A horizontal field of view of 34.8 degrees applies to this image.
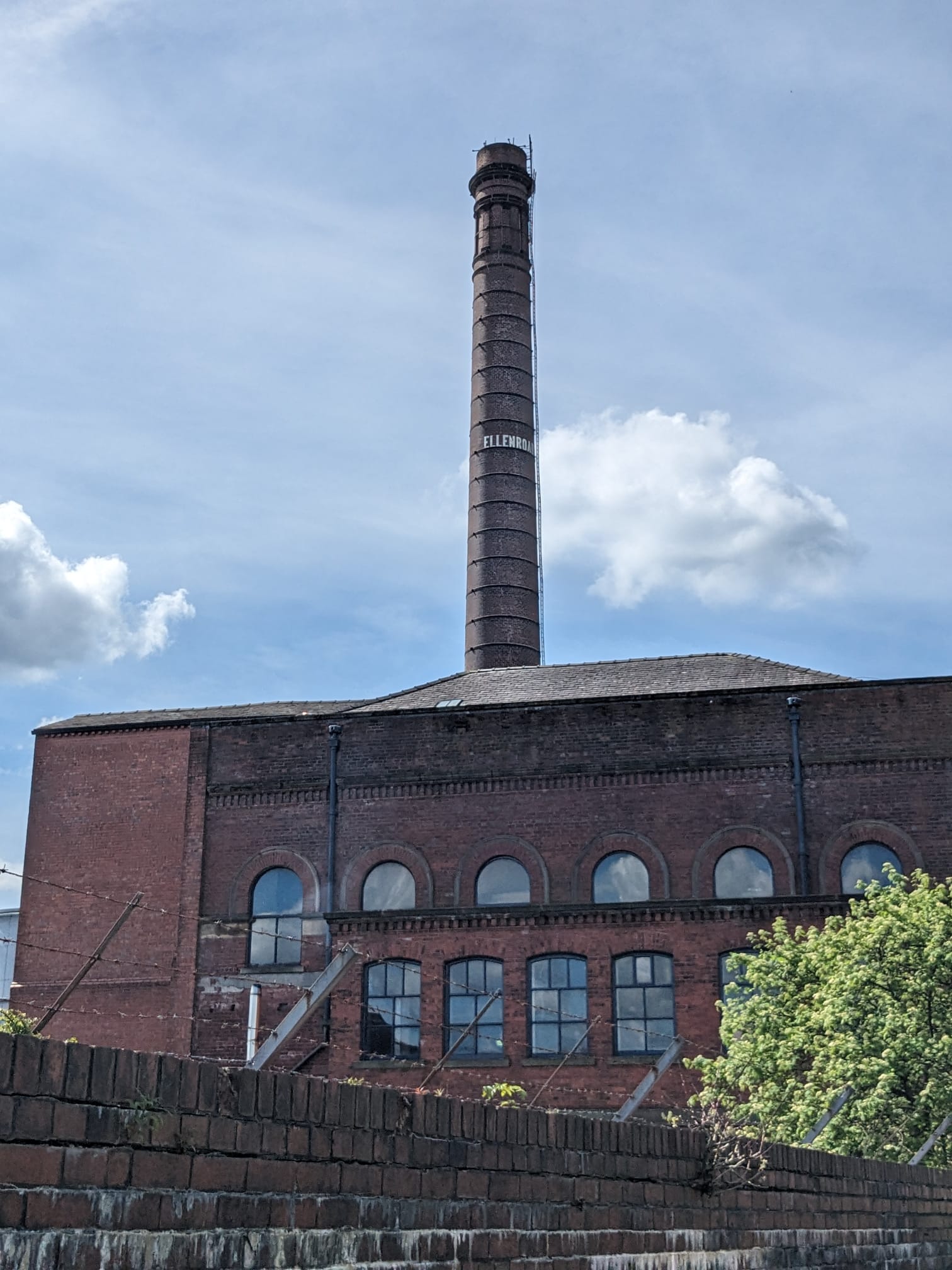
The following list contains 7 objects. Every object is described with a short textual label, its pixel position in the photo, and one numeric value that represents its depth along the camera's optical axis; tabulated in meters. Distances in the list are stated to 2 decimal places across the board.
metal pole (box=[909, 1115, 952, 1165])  14.33
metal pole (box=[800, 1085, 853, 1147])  15.25
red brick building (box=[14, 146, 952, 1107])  25.66
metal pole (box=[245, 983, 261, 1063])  15.92
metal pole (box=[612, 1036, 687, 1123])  20.14
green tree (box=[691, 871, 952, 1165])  18.28
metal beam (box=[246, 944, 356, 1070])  13.20
